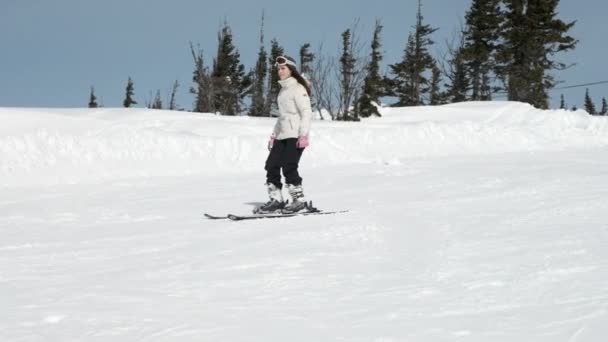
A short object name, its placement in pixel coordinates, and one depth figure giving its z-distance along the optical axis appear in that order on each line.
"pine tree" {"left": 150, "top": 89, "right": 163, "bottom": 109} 55.06
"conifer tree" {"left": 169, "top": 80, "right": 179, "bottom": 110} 54.34
